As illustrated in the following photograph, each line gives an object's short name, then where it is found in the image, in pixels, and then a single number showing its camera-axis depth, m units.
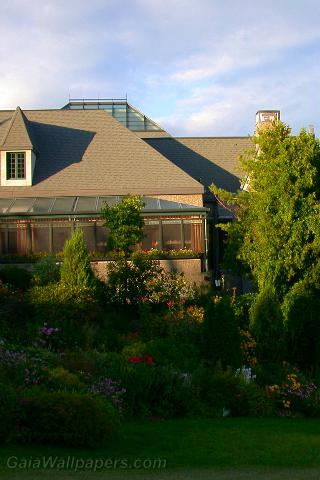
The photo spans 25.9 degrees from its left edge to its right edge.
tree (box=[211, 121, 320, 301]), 18.73
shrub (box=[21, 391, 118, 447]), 8.43
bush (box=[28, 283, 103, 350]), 15.77
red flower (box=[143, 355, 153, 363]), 13.02
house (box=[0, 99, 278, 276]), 27.94
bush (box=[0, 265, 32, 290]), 21.72
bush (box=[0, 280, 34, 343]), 15.54
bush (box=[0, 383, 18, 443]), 8.38
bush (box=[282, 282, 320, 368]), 16.98
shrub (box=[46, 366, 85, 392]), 10.52
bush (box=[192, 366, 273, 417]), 11.97
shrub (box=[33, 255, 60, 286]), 19.92
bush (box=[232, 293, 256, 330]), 18.81
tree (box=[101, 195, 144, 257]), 24.83
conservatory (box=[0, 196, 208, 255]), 27.78
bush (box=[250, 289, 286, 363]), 15.99
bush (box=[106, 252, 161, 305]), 20.22
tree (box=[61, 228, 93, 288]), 19.25
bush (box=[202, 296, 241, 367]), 13.82
